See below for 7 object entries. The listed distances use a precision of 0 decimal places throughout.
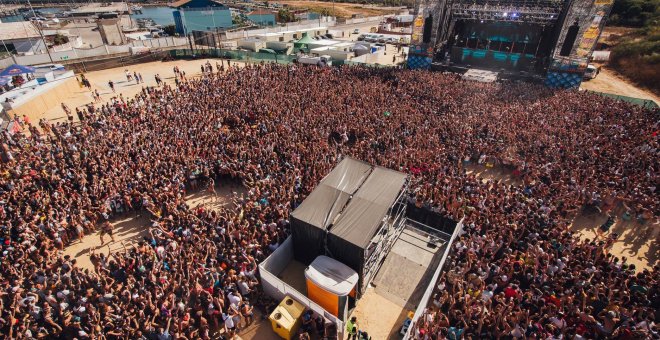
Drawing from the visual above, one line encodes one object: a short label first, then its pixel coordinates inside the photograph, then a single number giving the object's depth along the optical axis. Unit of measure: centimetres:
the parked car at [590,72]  3142
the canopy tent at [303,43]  4209
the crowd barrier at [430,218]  1122
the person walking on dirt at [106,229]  1127
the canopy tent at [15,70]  2400
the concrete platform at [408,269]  962
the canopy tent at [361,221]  870
